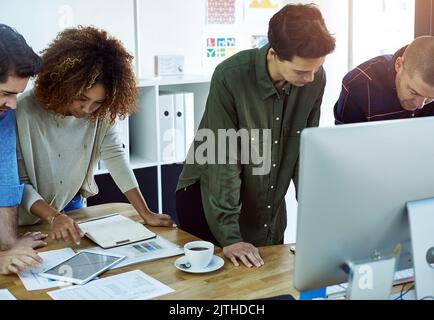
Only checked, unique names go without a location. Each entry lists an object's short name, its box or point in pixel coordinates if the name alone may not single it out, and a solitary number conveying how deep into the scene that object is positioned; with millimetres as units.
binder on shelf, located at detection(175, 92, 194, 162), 3523
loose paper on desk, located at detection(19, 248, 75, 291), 1574
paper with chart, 1745
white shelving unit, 3412
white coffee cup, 1653
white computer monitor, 1168
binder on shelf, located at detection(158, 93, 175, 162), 3473
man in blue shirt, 1669
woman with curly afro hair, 1947
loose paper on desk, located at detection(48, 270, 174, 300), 1502
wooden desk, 1527
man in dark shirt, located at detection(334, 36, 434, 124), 2057
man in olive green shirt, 1840
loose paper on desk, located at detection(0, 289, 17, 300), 1502
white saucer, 1653
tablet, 1611
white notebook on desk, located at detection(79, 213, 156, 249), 1880
